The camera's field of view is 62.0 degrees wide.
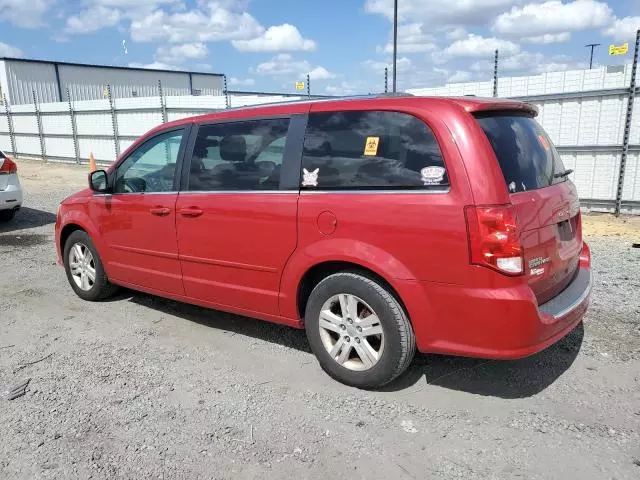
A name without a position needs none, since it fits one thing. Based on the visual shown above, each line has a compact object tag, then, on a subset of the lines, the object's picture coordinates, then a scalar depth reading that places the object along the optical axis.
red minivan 2.87
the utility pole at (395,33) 13.67
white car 8.98
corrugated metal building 29.84
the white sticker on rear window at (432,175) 2.95
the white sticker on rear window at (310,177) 3.42
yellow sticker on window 3.19
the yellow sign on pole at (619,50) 8.66
